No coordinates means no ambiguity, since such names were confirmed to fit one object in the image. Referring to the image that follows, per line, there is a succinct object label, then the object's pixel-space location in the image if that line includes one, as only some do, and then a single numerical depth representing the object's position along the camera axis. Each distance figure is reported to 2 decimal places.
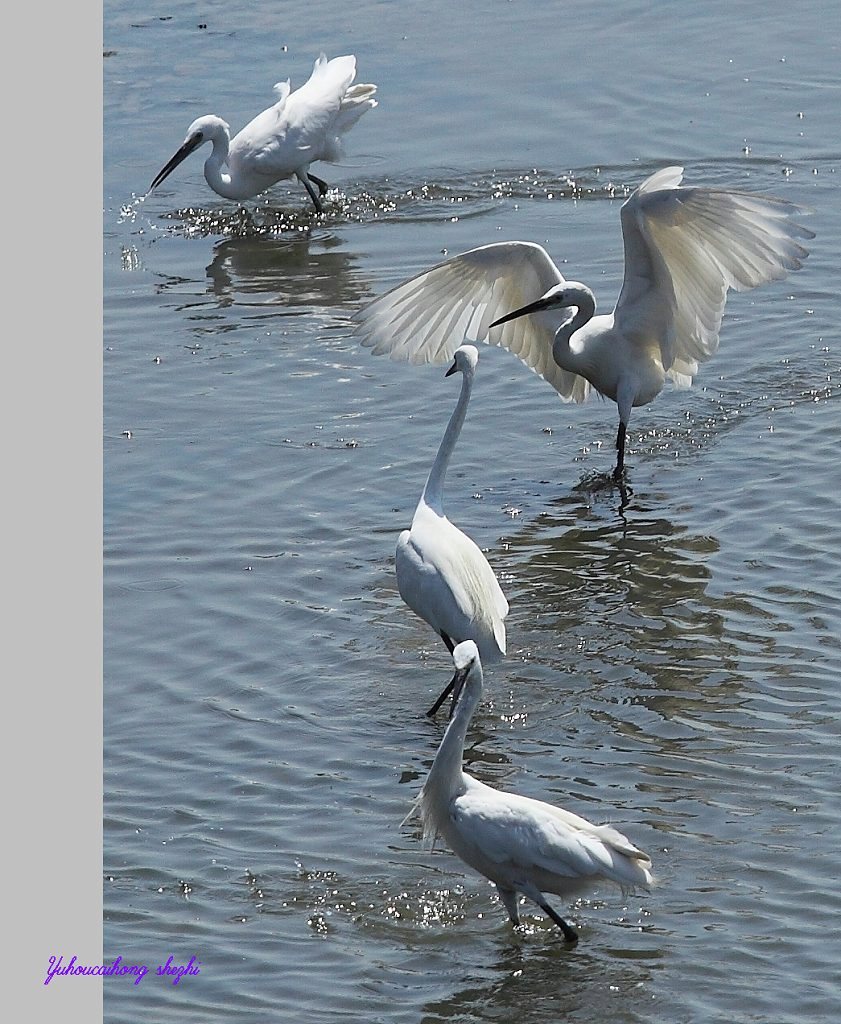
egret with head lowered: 27.91
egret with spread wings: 18.22
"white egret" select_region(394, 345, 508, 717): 14.66
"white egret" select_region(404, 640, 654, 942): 11.39
